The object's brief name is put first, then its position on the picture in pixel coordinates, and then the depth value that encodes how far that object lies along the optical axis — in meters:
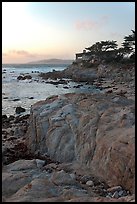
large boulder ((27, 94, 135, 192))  8.09
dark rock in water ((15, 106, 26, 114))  23.15
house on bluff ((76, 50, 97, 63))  65.47
